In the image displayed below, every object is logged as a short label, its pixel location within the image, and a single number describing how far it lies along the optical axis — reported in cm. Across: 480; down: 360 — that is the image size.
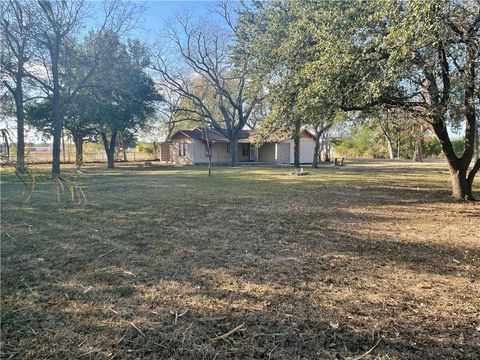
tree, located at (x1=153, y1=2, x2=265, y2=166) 2250
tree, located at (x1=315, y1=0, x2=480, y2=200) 499
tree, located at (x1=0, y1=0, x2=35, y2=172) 1341
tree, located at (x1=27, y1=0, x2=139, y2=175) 1400
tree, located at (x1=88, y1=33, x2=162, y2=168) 1714
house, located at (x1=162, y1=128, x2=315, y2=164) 2920
